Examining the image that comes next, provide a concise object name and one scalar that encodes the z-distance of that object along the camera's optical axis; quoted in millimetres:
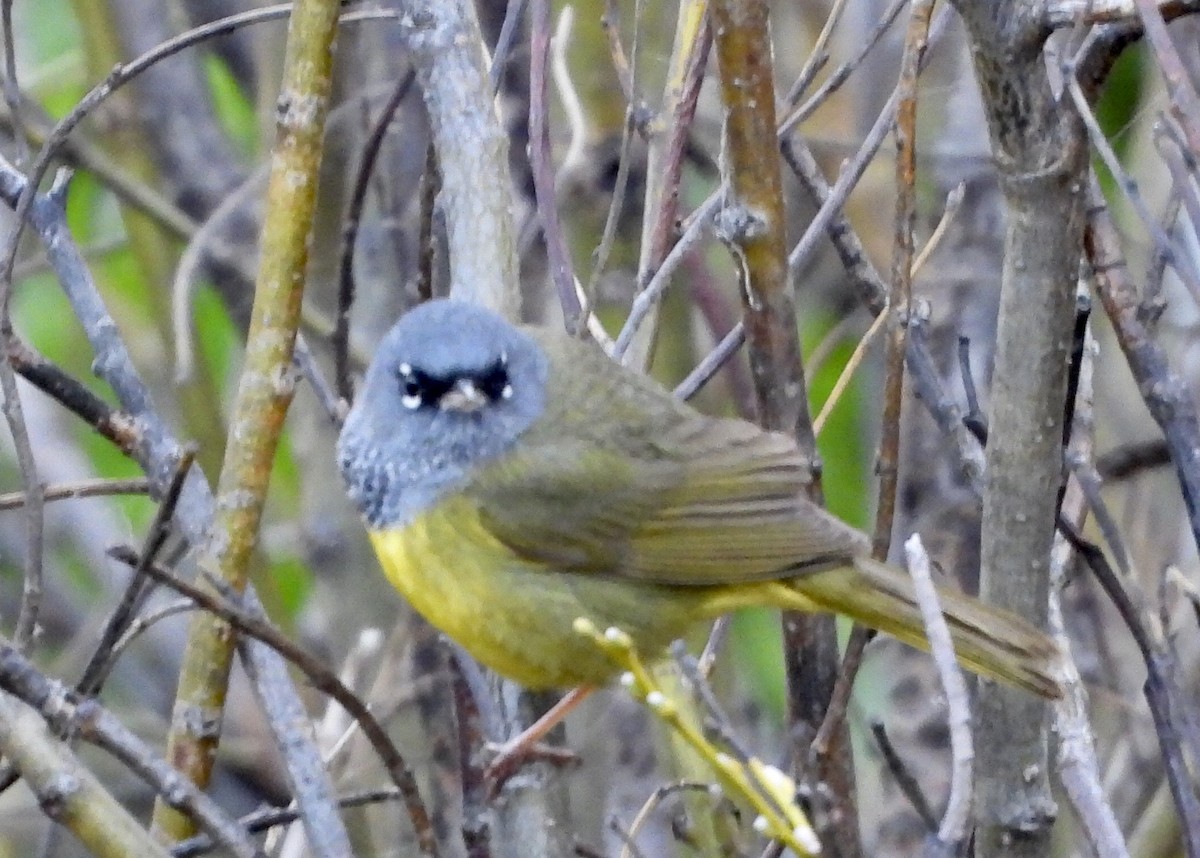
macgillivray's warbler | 5340
